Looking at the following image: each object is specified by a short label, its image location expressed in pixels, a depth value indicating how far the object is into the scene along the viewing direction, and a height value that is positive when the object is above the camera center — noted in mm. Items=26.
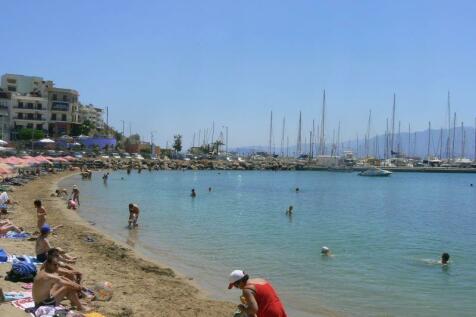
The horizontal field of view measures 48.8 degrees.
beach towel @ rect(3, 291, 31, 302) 9633 -2710
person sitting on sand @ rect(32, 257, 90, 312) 8969 -2378
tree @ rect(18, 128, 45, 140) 91819 +3082
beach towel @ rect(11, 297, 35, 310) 9214 -2718
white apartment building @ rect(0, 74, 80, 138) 96938 +8949
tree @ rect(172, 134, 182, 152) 150125 +4156
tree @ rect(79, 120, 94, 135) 107688 +5453
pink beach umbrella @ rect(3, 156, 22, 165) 44769 -819
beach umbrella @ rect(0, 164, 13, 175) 33288 -1247
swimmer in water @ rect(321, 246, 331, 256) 20188 -3368
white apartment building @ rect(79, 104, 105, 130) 121800 +9877
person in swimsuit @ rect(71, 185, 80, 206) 33625 -2752
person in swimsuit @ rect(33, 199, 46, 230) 17906 -2139
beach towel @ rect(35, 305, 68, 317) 8695 -2661
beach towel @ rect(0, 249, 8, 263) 12823 -2627
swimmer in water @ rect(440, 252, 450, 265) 19297 -3332
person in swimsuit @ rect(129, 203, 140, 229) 26148 -2910
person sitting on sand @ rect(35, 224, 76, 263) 13016 -2340
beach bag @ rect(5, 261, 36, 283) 11125 -2617
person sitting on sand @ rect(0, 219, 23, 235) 17859 -2661
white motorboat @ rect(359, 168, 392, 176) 111000 -1364
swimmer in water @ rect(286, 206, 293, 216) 35250 -3352
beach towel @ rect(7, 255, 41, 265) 12172 -2638
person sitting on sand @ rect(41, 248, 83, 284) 10495 -2435
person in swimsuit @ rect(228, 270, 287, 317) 7113 -1872
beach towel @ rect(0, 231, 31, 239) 17619 -2855
